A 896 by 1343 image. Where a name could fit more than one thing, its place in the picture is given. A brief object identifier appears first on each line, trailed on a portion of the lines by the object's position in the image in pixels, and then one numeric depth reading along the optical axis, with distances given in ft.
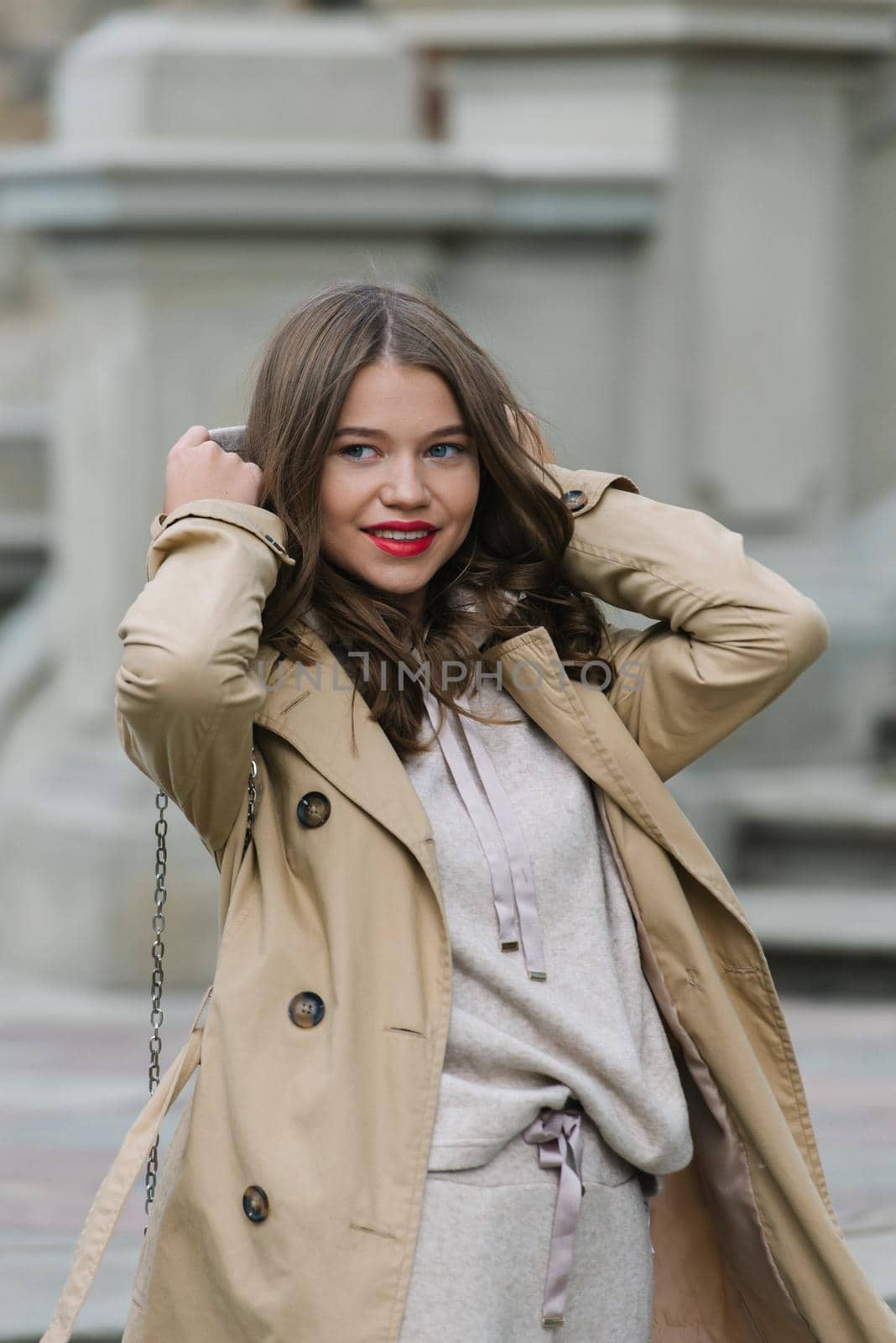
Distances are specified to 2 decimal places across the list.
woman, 16.37
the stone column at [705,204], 46.96
